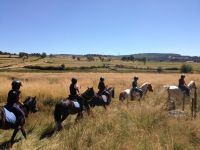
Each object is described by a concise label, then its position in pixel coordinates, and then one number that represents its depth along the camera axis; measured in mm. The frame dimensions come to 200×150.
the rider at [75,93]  7793
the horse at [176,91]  10959
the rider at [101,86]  9847
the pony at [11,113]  5772
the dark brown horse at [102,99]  8998
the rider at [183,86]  10745
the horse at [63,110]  7069
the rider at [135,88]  11282
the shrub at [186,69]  49666
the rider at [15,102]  6125
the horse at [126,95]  11177
